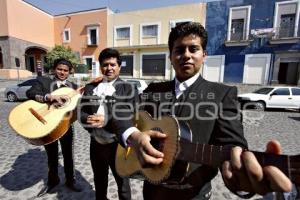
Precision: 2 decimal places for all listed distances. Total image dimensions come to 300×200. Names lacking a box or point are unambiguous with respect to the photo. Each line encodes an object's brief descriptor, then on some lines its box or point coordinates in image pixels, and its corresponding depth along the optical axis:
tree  23.41
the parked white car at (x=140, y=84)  11.78
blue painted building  16.86
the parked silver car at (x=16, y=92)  11.69
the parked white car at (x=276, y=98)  10.60
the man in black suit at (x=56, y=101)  2.95
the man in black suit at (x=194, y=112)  1.23
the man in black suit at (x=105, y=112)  2.30
